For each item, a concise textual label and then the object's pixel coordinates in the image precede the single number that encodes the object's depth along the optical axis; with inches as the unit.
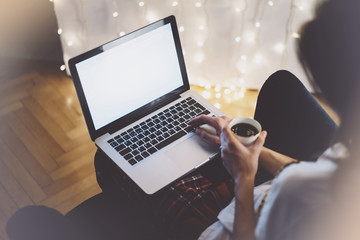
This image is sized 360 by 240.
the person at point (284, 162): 27.2
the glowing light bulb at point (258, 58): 83.2
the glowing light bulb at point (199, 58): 85.0
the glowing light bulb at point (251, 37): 80.1
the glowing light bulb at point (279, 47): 80.2
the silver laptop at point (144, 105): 43.7
